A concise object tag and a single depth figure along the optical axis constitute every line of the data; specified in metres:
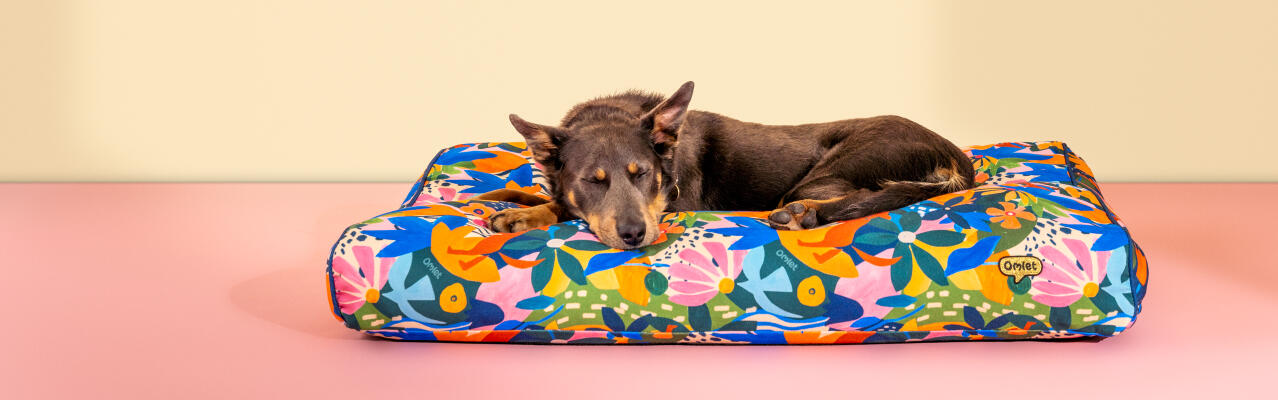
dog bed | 3.00
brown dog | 3.43
